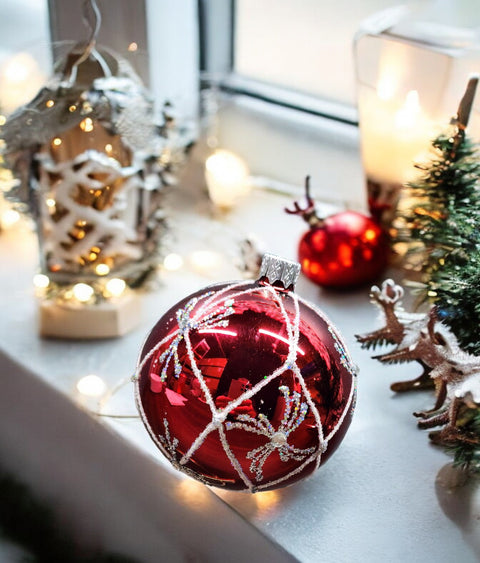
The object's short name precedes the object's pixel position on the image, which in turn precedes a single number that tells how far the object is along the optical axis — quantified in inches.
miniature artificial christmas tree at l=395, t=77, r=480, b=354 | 22.2
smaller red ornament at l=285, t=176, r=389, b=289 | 30.6
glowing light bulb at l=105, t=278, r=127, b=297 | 30.2
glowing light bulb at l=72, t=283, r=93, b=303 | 30.0
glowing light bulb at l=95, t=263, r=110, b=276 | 29.9
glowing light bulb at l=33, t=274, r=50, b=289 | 30.5
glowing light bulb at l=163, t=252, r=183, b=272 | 34.6
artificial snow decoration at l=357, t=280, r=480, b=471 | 22.5
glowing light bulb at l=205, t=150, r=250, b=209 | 37.3
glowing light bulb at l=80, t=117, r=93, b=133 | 26.6
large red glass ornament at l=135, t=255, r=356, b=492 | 19.8
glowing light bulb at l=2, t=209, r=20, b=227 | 37.3
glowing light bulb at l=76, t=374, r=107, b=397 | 27.8
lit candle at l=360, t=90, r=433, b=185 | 30.1
